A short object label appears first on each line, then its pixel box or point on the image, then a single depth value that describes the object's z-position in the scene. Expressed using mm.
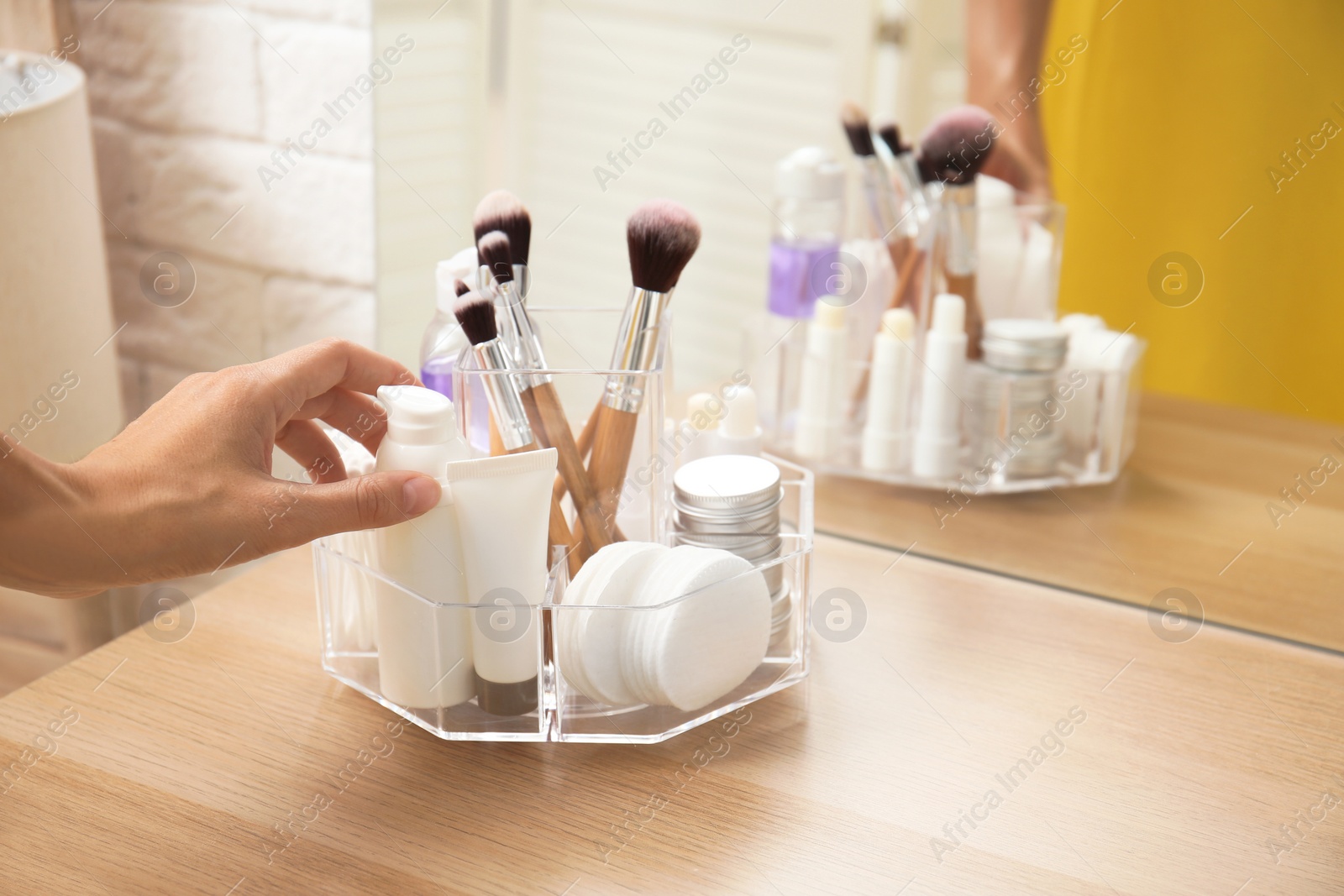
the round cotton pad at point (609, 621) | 473
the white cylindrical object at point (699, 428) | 629
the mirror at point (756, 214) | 675
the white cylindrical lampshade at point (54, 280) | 676
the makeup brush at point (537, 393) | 494
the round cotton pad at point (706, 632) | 471
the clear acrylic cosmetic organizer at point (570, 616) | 478
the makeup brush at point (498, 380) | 484
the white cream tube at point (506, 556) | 458
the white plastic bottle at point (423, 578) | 461
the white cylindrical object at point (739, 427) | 615
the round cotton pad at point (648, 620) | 472
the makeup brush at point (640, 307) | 510
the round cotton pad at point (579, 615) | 475
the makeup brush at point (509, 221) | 522
